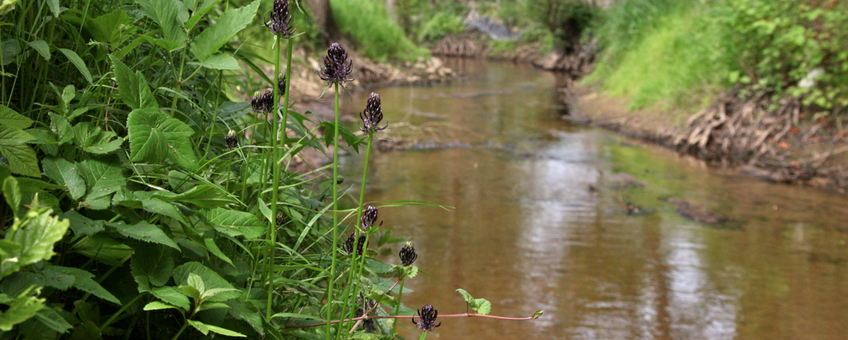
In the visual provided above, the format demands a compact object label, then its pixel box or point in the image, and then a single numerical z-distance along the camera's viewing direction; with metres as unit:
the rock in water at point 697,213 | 4.51
